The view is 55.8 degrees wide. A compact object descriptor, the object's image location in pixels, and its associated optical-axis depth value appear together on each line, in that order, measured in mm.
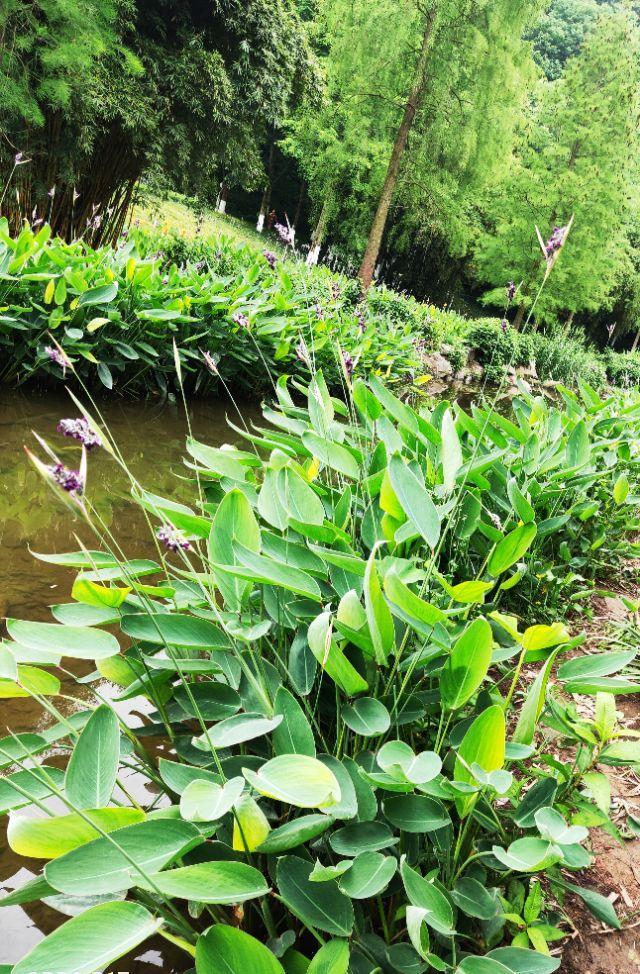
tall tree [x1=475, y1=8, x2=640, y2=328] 20547
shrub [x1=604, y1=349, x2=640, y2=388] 20125
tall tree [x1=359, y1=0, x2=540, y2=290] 13539
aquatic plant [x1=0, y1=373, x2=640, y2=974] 801
